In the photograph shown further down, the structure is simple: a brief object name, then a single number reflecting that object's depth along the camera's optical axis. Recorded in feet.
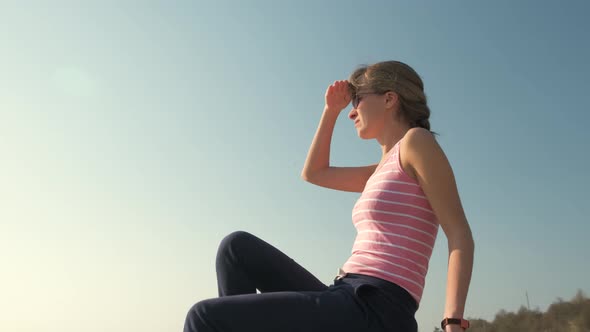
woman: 7.32
